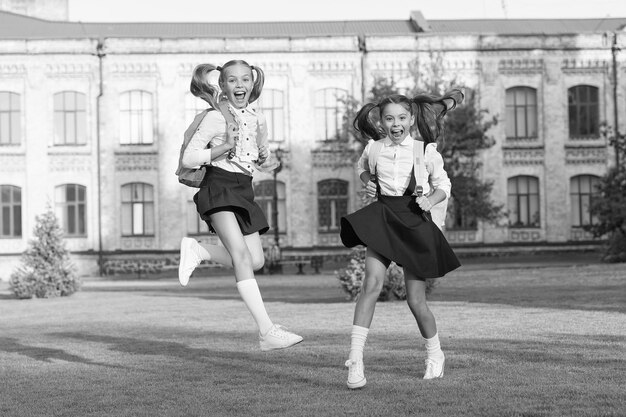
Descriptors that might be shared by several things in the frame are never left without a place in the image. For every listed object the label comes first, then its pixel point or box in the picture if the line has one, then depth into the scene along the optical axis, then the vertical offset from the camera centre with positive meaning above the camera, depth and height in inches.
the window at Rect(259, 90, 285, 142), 1835.6 +183.0
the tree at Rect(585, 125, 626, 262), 1398.9 +14.6
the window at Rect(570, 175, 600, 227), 1841.8 +36.7
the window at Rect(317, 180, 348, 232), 1825.8 +37.4
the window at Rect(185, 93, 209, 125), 1817.2 +188.1
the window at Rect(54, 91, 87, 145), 1822.1 +177.3
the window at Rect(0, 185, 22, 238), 1808.6 +30.6
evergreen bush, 1033.5 -33.4
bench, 1514.5 -50.2
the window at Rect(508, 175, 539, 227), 1838.1 +34.9
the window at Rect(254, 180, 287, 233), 1814.7 +45.0
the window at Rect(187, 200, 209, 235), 1818.4 +7.8
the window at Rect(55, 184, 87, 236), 1808.6 +35.3
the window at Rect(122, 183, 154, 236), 1815.9 +29.0
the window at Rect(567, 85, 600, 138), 1860.2 +179.8
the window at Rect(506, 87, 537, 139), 1855.3 +174.8
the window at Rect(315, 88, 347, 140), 1834.4 +173.4
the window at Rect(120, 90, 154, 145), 1829.5 +173.3
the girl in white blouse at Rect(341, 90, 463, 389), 316.8 +1.5
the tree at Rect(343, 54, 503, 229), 1642.5 +123.2
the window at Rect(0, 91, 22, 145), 1818.4 +174.0
